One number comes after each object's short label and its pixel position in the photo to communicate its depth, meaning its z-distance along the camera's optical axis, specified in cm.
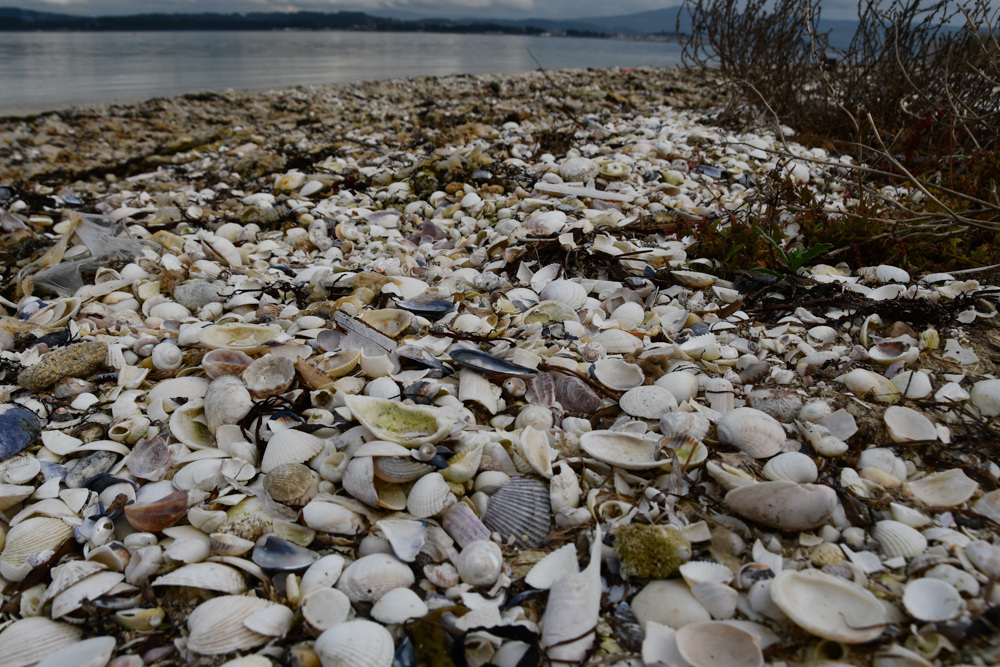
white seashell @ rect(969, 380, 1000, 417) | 40
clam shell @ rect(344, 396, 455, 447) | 38
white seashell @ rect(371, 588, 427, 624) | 31
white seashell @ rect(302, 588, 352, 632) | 31
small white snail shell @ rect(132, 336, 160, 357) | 50
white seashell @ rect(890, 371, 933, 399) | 42
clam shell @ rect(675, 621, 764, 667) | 28
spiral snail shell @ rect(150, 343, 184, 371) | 48
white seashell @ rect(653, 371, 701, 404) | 43
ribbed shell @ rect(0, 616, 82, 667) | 30
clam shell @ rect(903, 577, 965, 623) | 29
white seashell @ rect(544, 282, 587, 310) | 55
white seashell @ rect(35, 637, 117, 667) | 30
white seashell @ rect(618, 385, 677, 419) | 42
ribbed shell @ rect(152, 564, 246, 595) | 32
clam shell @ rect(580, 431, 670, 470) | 37
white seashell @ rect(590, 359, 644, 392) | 45
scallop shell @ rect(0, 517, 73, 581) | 34
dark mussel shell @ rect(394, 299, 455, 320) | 54
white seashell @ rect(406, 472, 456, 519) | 35
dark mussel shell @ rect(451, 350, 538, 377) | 45
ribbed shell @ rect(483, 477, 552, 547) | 35
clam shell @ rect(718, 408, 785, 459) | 38
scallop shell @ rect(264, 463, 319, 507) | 36
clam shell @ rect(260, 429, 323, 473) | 38
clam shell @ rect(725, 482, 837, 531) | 33
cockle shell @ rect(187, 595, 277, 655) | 30
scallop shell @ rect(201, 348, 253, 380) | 46
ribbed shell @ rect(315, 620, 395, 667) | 29
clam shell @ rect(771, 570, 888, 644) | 28
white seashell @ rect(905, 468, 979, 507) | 34
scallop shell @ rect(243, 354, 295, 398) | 44
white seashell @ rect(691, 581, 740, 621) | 30
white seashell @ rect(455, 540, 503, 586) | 32
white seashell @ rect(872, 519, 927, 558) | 32
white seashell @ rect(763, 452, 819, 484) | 36
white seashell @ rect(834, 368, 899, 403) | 42
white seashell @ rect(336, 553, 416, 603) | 32
